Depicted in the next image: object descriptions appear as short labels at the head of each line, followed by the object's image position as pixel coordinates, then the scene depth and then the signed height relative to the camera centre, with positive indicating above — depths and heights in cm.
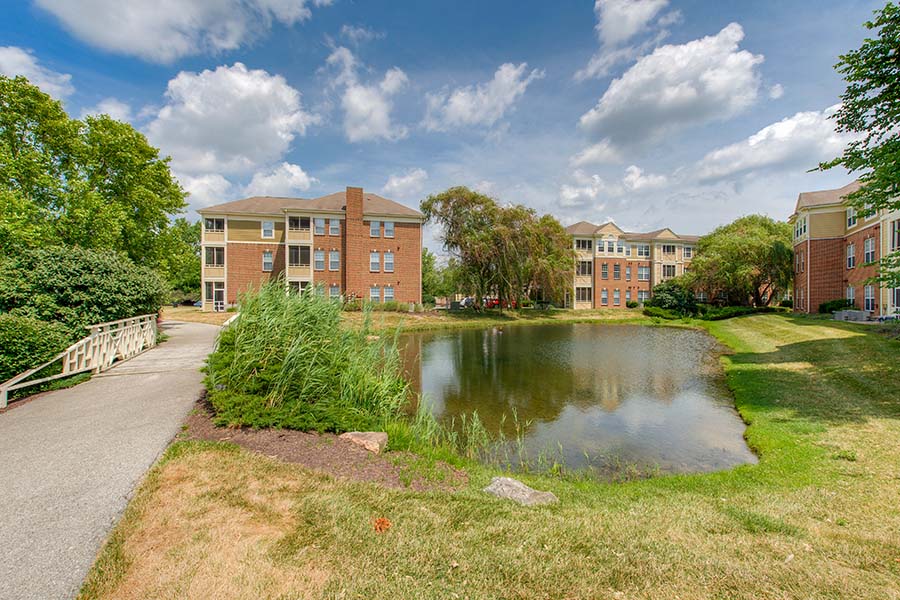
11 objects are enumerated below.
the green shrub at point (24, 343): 829 -114
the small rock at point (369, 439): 564 -220
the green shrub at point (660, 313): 3553 -168
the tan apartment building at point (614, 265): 4484 +368
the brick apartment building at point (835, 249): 2170 +303
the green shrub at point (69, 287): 981 +20
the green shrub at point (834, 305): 2464 -61
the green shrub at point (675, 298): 3697 -26
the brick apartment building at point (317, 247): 3328 +426
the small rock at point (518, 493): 450 -239
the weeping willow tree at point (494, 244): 3394 +464
